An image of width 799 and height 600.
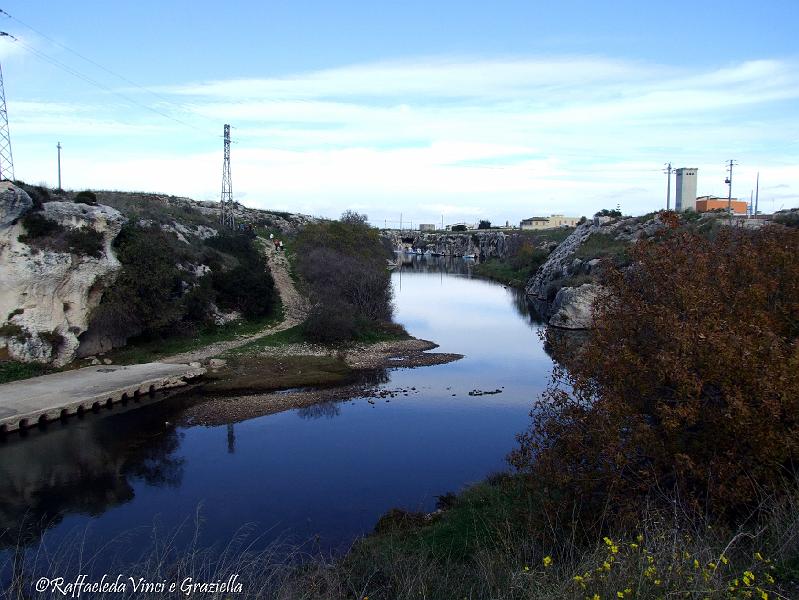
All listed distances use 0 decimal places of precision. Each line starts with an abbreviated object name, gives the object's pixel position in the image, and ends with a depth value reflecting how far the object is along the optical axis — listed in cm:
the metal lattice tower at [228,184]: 5122
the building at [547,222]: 14375
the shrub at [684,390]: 805
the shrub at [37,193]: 2862
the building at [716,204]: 7075
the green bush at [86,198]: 3438
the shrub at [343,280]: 3406
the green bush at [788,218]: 3896
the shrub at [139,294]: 2805
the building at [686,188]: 7100
